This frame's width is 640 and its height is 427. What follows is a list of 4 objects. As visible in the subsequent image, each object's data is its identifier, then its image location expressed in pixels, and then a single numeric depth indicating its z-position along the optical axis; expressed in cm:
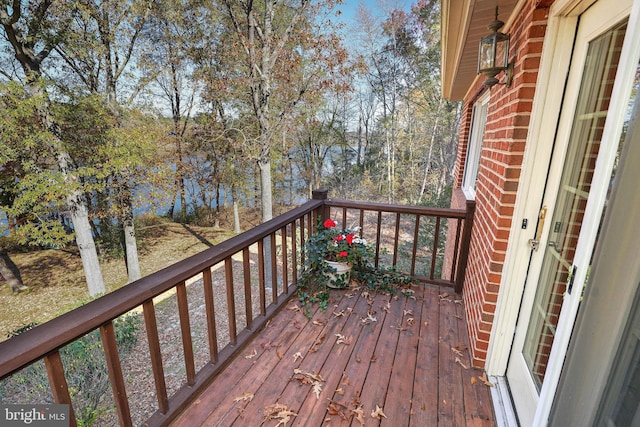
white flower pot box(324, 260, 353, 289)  290
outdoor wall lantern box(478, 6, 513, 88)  172
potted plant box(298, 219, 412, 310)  290
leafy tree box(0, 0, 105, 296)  594
